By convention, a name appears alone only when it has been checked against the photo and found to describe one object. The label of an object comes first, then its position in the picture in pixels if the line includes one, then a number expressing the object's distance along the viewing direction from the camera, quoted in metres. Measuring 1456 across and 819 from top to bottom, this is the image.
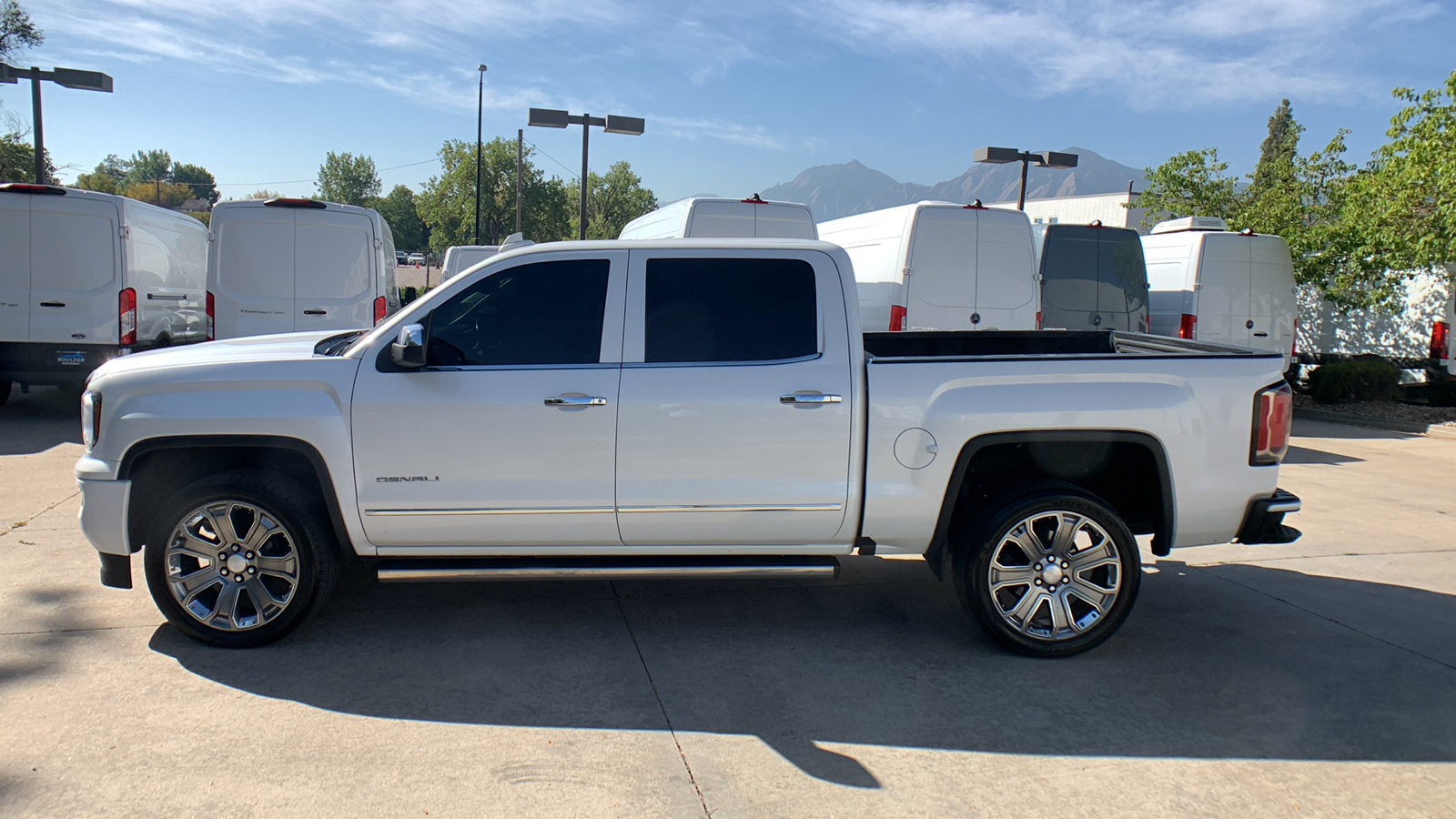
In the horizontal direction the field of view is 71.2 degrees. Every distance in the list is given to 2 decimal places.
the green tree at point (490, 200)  59.00
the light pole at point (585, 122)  18.84
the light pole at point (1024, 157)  20.97
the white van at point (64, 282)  11.18
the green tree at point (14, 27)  23.61
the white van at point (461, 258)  16.81
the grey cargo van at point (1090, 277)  12.11
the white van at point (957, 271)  10.59
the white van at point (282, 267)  11.50
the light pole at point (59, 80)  16.81
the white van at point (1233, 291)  13.18
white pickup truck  4.46
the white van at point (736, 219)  10.73
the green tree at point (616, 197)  79.69
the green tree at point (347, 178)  94.81
